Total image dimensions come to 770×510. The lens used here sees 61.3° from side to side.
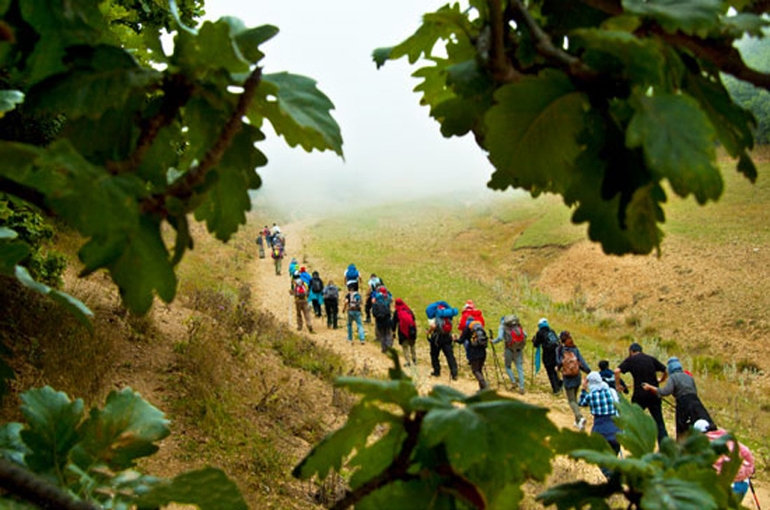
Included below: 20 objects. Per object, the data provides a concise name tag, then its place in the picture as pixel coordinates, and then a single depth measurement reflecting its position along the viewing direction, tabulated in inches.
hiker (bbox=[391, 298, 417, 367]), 551.2
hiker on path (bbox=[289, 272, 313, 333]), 668.1
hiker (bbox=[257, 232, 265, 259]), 1268.5
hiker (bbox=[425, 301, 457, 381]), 526.6
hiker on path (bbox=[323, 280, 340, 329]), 701.9
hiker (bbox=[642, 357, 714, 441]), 338.3
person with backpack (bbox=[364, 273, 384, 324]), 686.5
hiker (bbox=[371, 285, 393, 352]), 586.9
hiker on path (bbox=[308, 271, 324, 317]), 736.8
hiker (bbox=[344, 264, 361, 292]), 714.2
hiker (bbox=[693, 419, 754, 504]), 229.2
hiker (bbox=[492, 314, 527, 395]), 516.1
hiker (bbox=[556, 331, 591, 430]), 439.2
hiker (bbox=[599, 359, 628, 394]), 383.9
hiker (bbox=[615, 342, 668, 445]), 376.5
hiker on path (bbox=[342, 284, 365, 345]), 644.1
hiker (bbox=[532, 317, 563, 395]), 511.8
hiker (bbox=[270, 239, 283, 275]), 1099.3
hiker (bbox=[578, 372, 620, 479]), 319.6
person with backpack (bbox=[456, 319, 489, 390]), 492.7
